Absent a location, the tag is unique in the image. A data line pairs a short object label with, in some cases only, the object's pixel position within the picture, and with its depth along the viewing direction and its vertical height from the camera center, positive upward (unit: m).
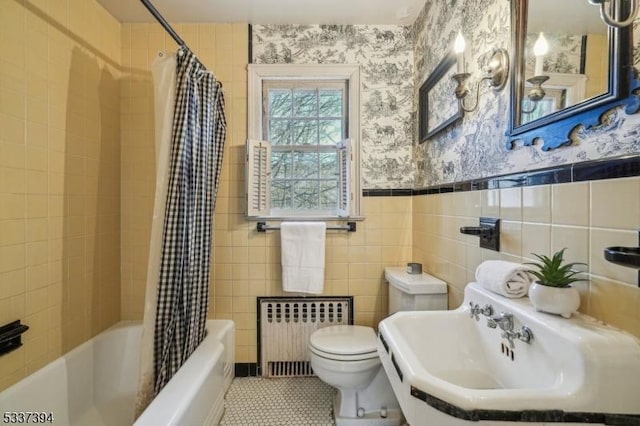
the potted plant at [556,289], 0.77 -0.20
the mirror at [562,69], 0.72 +0.40
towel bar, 2.08 -0.12
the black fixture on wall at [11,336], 1.25 -0.53
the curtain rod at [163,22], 1.36 +0.91
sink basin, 0.63 -0.39
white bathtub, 1.17 -0.82
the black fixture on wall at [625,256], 0.56 -0.08
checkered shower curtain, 1.44 -0.09
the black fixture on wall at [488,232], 1.17 -0.08
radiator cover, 2.10 -0.84
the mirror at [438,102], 1.54 +0.62
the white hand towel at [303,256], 2.00 -0.30
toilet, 1.58 -0.84
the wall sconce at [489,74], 1.14 +0.54
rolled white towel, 0.95 -0.22
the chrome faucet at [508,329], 0.84 -0.35
